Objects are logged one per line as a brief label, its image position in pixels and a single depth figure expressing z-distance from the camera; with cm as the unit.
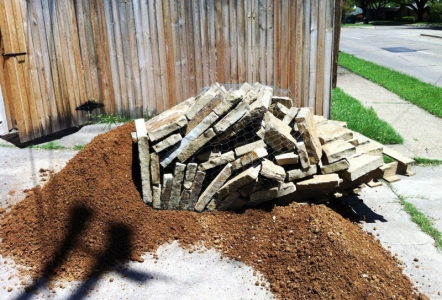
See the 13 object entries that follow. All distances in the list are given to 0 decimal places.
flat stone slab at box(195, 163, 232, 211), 483
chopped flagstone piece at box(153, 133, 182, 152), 482
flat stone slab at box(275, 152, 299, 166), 476
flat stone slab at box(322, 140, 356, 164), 486
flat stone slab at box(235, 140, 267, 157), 480
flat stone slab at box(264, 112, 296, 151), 473
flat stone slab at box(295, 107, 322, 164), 480
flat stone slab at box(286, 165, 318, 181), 484
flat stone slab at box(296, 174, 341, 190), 478
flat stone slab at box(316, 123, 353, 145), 519
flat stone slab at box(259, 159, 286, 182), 463
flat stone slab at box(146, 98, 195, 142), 483
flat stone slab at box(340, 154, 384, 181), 478
